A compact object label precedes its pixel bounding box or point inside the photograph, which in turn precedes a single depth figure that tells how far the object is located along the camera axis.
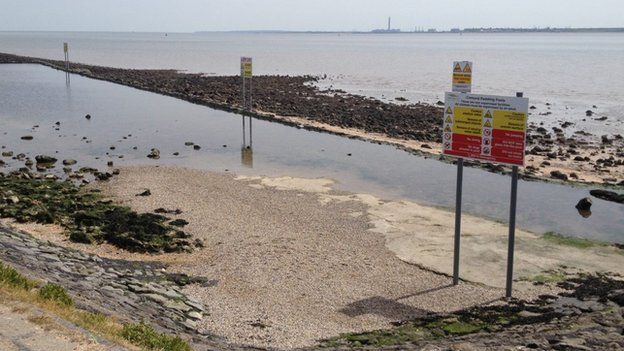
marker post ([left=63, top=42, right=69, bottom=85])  69.31
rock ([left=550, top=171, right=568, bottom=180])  25.98
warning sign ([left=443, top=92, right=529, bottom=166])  12.84
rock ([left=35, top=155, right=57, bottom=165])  26.75
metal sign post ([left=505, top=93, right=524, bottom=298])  13.27
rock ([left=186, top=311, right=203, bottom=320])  11.53
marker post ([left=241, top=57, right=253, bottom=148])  34.55
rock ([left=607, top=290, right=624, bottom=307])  12.70
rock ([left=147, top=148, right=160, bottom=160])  29.25
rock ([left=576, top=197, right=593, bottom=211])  21.72
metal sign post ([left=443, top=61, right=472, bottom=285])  13.69
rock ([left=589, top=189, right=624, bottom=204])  22.83
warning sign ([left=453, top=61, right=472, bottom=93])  13.66
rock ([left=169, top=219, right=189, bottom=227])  18.06
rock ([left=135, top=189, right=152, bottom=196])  21.39
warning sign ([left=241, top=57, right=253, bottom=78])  41.42
